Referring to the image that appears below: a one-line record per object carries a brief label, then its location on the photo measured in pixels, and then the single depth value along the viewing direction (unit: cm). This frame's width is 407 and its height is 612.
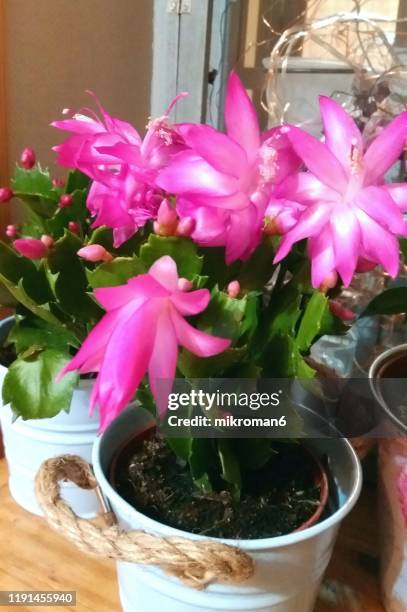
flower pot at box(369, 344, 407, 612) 49
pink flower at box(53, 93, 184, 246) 38
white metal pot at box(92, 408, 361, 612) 43
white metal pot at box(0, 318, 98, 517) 58
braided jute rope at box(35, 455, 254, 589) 40
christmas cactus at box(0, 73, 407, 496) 30
